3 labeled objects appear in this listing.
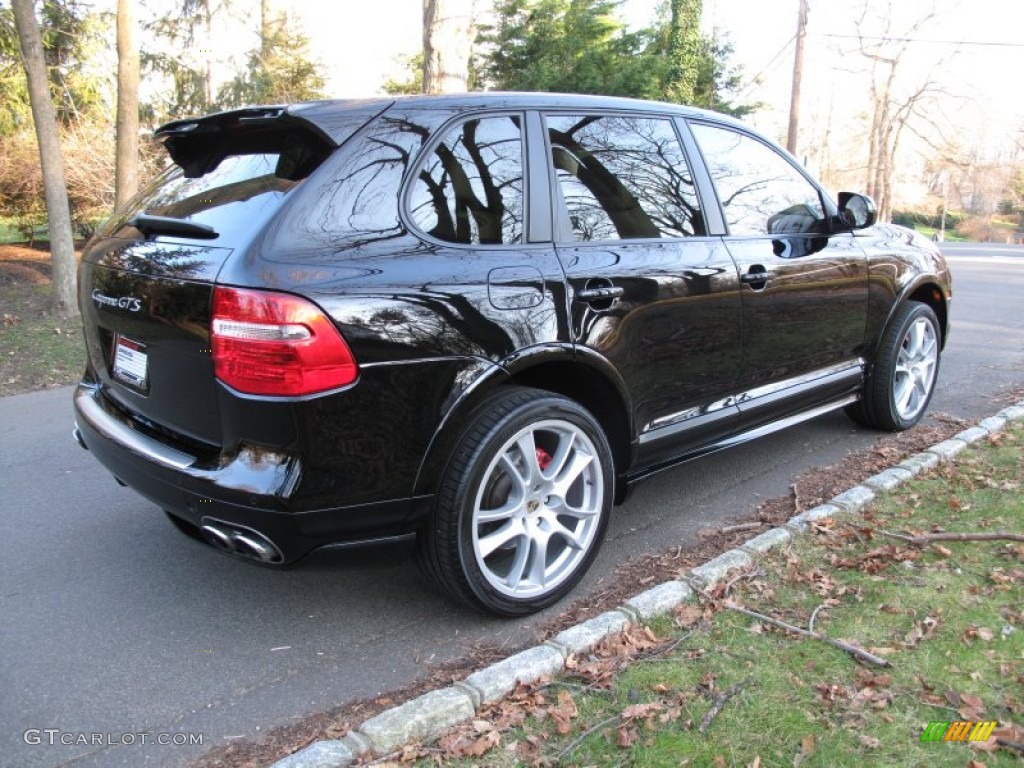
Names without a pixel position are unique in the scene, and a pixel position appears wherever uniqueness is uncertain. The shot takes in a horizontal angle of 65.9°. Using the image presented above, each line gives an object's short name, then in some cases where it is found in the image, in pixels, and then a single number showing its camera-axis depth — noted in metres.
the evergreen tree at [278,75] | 18.03
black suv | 2.41
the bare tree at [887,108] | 43.70
